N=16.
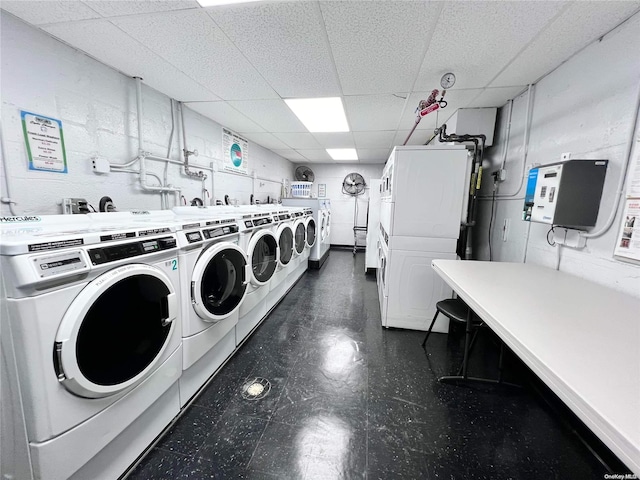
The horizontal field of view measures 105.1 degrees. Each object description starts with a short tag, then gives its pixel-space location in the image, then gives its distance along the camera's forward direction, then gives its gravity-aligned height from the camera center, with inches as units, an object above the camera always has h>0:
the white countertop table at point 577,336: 22.2 -17.6
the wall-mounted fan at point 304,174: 259.8 +30.1
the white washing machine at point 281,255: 108.4 -25.3
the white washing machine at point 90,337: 30.7 -21.4
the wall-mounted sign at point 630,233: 52.0 -4.6
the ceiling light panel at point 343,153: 192.4 +42.2
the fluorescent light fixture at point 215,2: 51.3 +41.3
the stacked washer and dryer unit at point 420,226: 89.0 -7.7
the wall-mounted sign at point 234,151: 140.3 +30.0
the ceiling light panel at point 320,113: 102.6 +41.9
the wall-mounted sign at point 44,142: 59.5 +13.3
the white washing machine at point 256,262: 82.0 -23.0
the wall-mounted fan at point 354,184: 255.8 +20.6
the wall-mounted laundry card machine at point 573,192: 60.0 +4.5
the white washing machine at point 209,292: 56.4 -24.3
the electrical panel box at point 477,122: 107.5 +37.4
